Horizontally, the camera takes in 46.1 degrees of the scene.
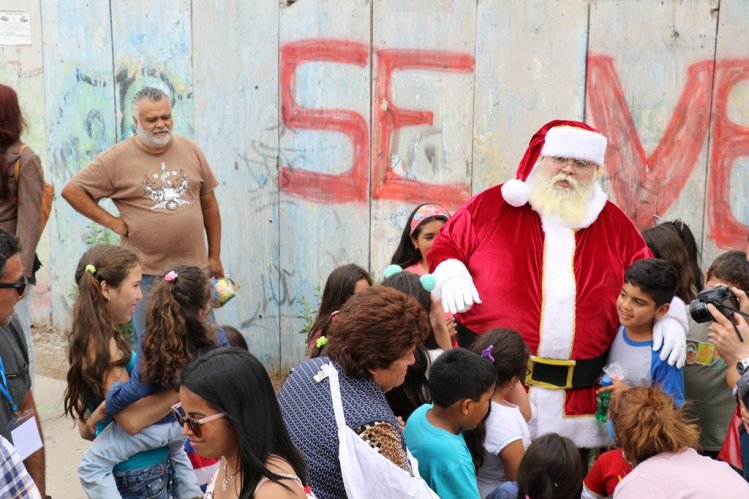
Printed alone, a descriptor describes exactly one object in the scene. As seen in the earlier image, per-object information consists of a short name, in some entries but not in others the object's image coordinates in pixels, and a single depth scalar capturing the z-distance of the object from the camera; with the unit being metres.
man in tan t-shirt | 5.22
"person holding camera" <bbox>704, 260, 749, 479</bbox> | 3.46
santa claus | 4.09
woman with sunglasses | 2.24
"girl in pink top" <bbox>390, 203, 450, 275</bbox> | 4.83
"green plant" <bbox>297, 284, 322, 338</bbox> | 5.97
